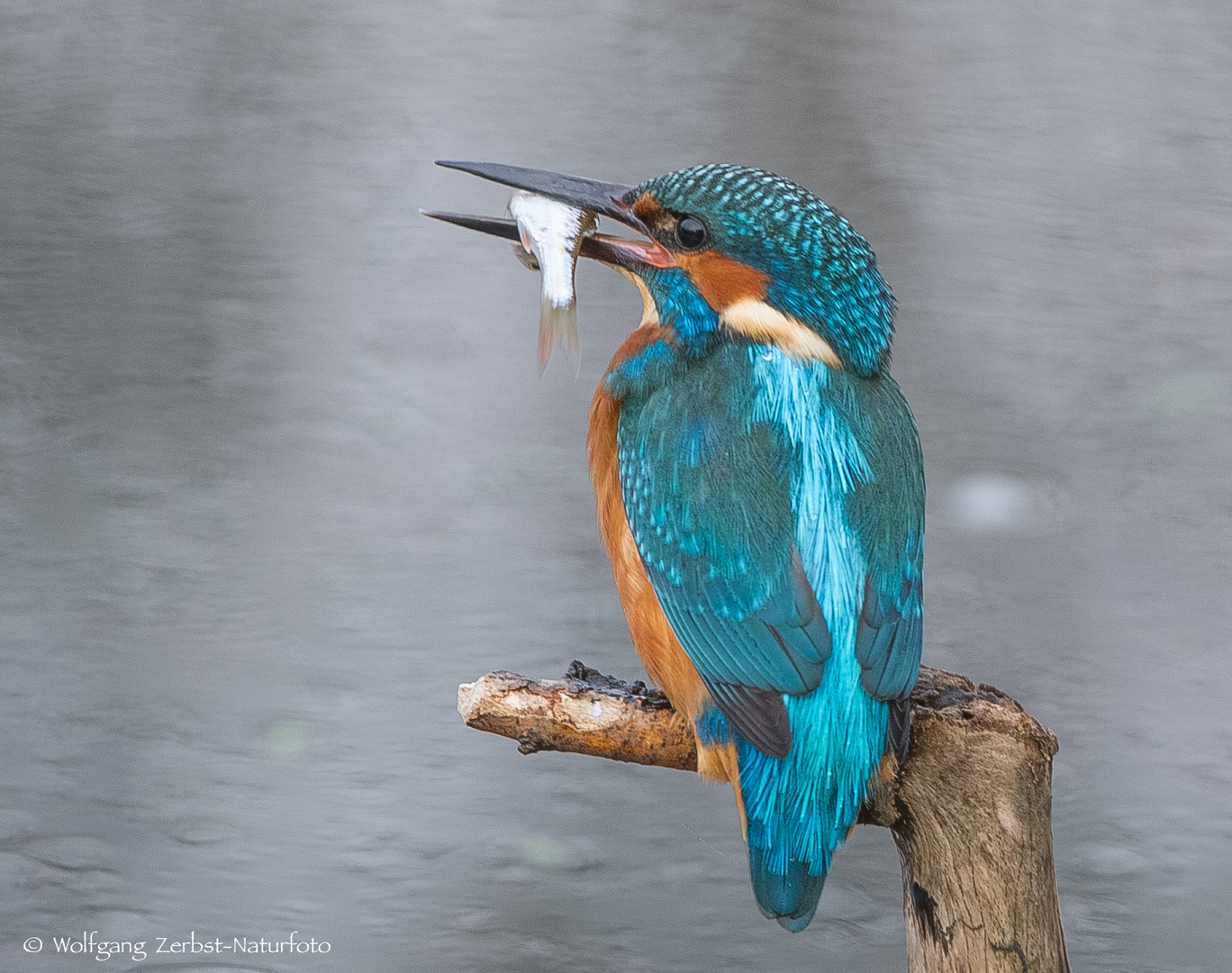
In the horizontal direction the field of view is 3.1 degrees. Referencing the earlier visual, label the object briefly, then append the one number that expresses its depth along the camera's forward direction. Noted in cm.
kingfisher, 354
